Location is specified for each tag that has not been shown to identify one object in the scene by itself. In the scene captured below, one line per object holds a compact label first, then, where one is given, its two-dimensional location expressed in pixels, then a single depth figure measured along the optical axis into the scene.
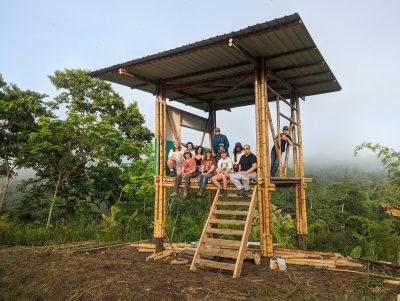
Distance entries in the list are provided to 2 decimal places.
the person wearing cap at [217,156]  10.04
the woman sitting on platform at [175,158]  9.96
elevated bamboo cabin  7.38
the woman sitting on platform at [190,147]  10.03
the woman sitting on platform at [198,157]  9.85
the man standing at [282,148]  9.73
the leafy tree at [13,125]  18.02
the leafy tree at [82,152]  16.89
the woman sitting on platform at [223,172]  8.30
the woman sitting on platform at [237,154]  8.99
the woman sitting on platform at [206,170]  8.71
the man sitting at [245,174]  7.97
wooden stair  6.67
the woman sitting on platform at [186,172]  9.16
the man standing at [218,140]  10.41
